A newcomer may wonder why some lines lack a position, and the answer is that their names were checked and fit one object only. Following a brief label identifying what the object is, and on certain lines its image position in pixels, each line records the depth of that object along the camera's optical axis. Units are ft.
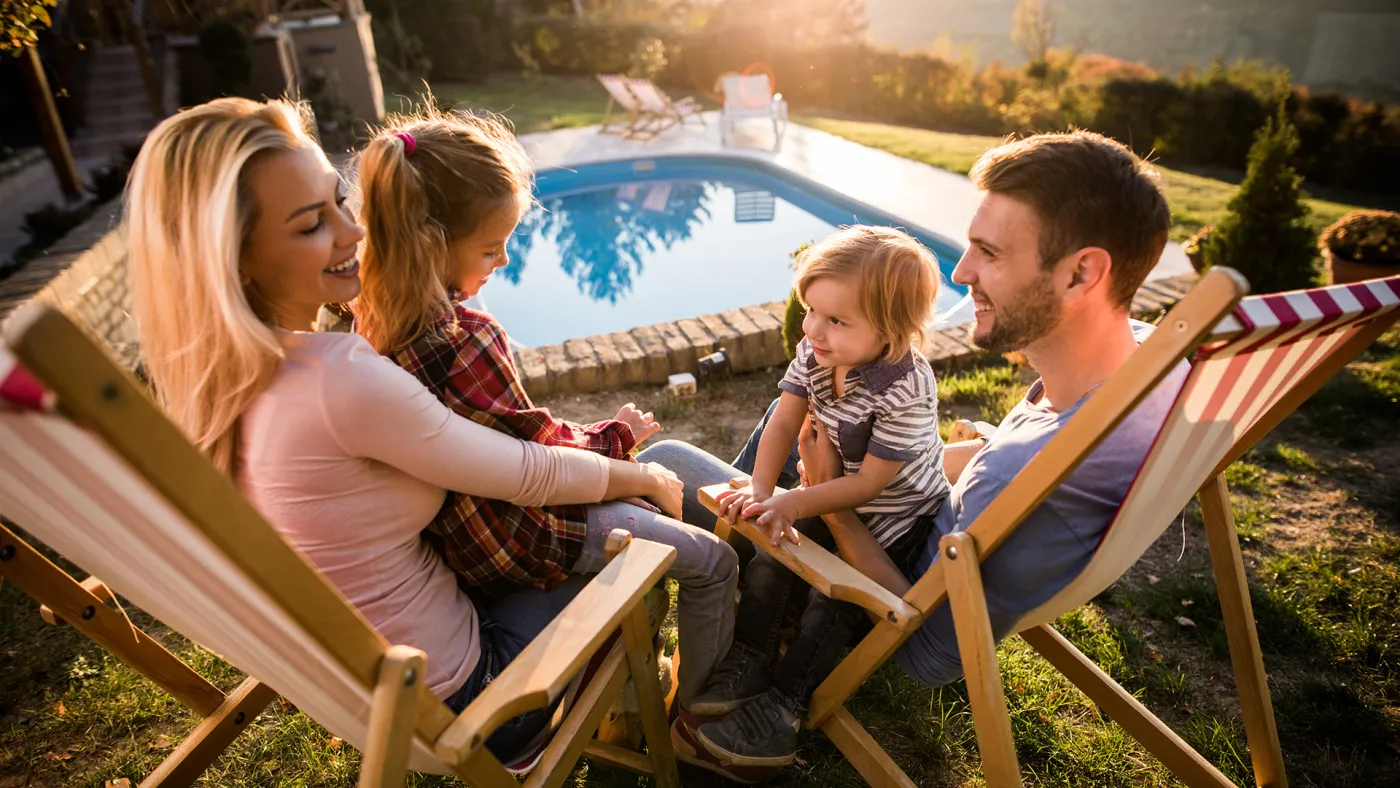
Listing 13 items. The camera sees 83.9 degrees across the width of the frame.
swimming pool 23.85
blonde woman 4.33
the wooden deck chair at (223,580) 2.59
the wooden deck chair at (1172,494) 3.84
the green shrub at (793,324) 13.26
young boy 6.47
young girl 5.65
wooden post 21.42
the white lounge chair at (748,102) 38.34
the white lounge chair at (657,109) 38.73
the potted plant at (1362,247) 15.88
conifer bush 15.60
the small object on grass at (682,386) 14.30
